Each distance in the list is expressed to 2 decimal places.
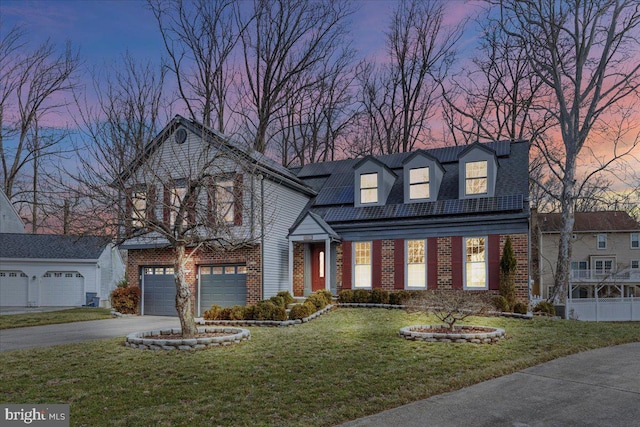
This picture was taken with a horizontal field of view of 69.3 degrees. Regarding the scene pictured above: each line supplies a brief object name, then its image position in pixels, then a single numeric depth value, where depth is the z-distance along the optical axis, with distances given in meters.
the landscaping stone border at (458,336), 9.77
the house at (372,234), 16.19
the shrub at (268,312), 13.54
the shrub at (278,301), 14.87
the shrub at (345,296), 16.53
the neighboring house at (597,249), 35.25
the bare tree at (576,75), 18.66
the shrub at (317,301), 15.04
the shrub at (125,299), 18.38
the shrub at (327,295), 15.84
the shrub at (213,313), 14.30
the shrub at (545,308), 15.54
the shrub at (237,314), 14.03
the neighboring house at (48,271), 27.64
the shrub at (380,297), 16.14
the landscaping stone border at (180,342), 9.70
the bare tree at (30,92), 31.36
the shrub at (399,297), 15.83
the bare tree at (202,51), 26.30
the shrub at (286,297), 15.76
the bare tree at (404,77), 28.88
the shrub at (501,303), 14.13
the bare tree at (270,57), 27.88
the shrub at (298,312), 13.70
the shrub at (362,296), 16.33
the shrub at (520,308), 13.91
